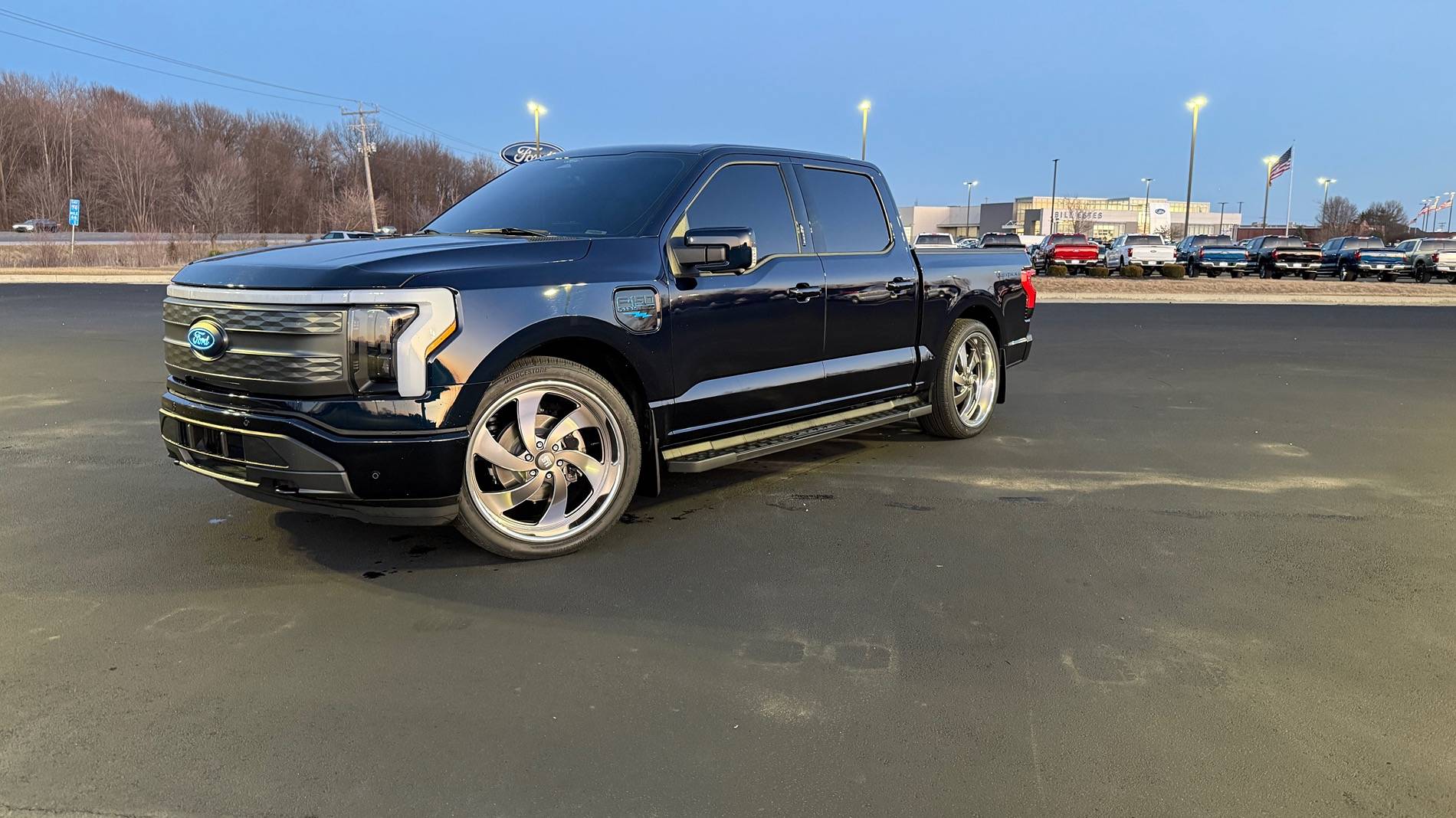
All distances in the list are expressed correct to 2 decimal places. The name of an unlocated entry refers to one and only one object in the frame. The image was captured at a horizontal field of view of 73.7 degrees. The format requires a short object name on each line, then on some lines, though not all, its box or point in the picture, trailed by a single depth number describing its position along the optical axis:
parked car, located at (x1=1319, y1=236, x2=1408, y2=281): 35.72
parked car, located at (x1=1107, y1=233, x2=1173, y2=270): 35.66
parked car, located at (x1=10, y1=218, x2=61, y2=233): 70.38
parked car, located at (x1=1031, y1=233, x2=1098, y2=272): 33.66
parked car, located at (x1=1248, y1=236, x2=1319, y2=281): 37.12
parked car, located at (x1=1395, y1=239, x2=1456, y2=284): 34.44
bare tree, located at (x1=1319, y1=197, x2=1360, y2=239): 113.12
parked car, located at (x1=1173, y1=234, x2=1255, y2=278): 37.00
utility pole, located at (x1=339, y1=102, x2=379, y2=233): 57.19
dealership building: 103.38
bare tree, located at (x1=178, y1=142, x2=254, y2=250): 57.78
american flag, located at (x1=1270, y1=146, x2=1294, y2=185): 51.69
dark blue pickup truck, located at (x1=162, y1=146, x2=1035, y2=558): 3.87
